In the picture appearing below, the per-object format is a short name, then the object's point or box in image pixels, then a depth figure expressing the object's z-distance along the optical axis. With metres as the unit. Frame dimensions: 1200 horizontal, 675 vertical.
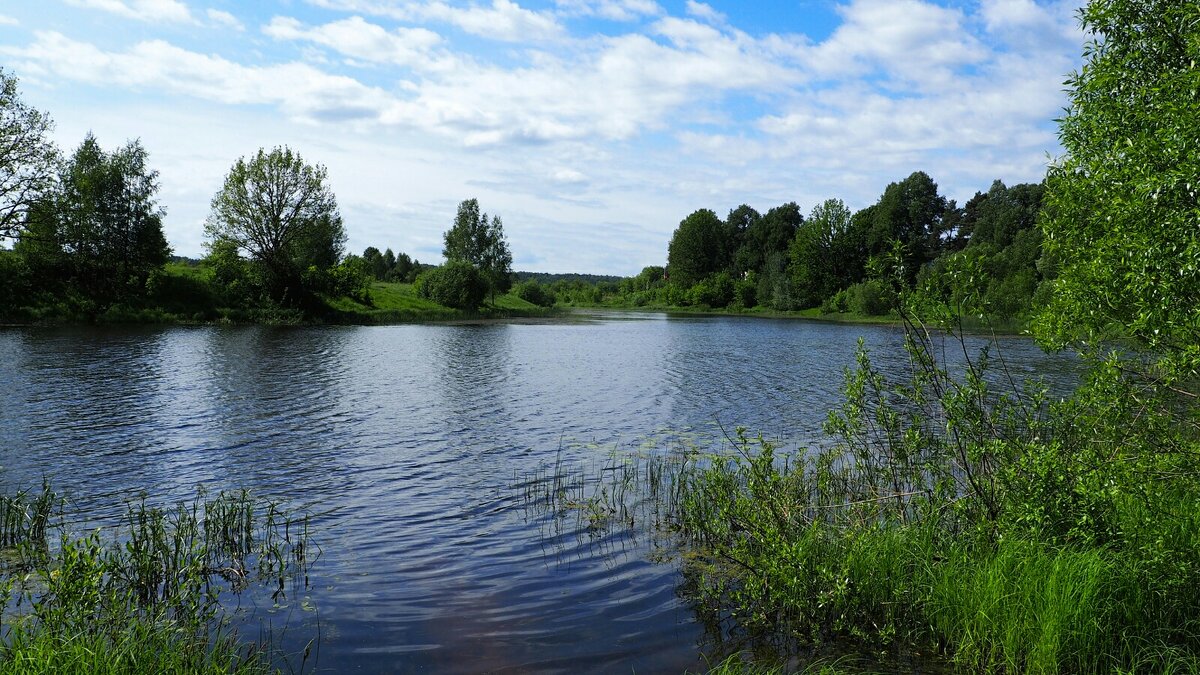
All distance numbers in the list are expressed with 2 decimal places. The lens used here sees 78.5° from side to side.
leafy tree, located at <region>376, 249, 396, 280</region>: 142.89
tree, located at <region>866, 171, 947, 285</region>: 138.69
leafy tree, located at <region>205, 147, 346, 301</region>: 74.06
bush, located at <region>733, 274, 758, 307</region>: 152.54
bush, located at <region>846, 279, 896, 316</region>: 109.00
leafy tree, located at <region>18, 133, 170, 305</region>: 60.19
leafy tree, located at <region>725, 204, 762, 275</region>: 184.12
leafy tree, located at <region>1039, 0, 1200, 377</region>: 8.20
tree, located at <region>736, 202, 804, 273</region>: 166.62
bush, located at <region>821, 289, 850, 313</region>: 124.00
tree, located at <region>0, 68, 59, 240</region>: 56.50
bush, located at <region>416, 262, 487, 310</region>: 103.06
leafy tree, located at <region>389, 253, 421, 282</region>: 139.62
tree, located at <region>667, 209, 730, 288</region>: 180.75
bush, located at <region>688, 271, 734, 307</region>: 162.00
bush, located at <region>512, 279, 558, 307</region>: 139.62
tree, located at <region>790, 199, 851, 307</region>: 136.50
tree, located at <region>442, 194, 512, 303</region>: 122.19
